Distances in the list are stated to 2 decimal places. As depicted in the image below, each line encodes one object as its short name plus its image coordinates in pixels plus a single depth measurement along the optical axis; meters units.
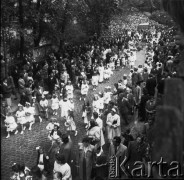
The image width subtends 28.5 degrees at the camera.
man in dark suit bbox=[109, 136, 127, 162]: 8.21
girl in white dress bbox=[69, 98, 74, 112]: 13.45
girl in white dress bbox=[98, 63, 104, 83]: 19.73
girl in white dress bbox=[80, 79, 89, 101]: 16.58
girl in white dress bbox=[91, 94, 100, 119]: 13.47
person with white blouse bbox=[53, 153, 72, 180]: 7.36
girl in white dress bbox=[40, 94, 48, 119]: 13.81
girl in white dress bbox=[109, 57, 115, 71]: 23.22
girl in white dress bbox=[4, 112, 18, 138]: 12.26
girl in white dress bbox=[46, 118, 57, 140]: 11.33
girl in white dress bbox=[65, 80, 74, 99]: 15.27
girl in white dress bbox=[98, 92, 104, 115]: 13.61
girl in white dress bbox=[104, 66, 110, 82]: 20.44
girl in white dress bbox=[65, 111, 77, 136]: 12.52
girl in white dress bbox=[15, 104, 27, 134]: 12.66
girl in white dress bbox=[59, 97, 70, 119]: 13.41
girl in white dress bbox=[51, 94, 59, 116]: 14.12
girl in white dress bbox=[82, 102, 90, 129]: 13.53
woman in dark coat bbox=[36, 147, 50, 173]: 8.95
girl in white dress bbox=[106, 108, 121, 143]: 10.91
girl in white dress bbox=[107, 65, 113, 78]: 20.78
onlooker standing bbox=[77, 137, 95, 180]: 8.22
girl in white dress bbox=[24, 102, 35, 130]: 12.94
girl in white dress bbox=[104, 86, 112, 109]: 14.31
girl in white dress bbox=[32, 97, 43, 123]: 13.86
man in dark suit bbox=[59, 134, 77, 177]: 8.44
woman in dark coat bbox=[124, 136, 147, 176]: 8.29
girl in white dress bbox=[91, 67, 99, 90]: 18.58
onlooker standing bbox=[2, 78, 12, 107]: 14.27
